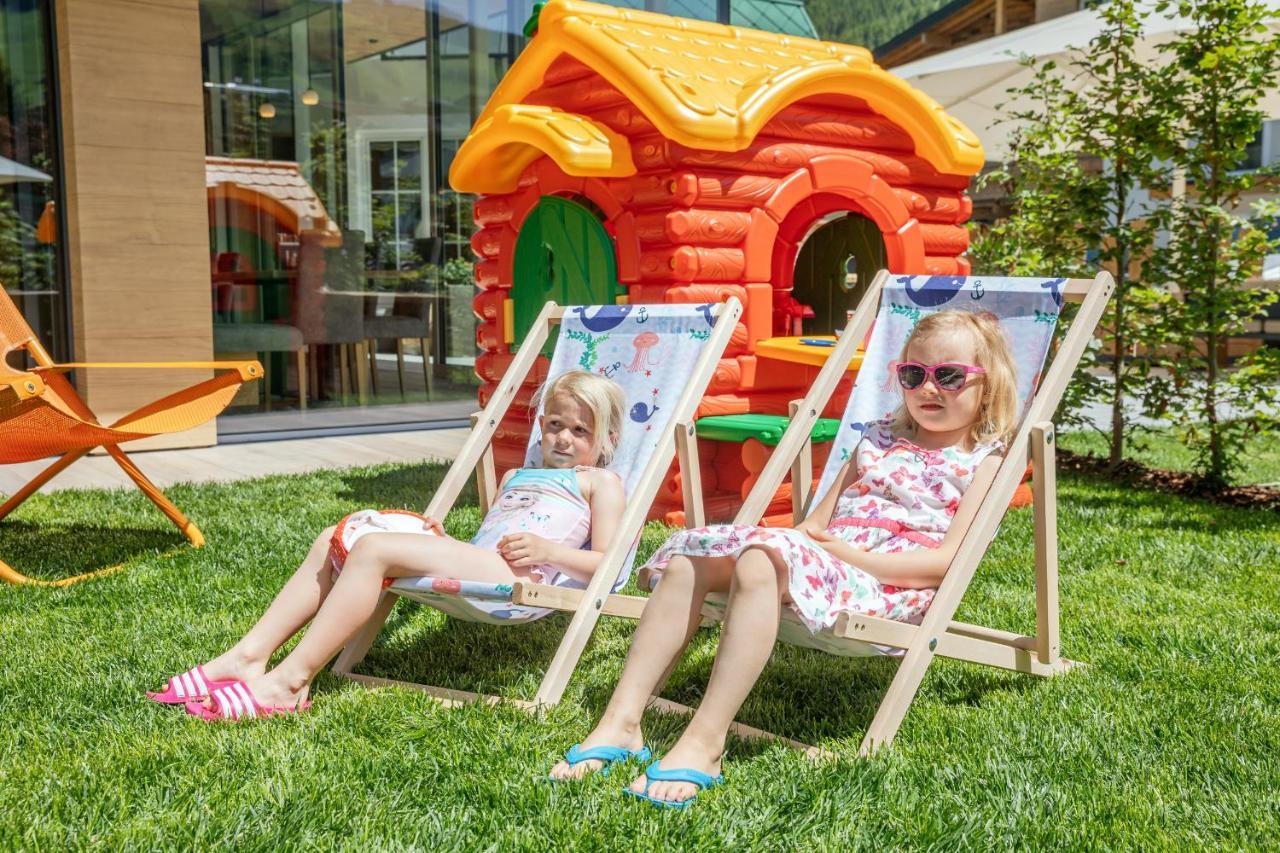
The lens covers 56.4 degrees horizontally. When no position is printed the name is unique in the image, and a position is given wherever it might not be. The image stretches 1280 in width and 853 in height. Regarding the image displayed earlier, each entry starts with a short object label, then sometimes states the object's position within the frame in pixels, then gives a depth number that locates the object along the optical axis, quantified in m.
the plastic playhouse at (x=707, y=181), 5.18
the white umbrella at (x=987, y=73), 8.38
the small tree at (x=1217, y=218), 5.98
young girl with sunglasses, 2.63
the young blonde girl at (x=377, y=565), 3.00
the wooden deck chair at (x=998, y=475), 2.76
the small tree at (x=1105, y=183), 6.44
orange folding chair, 4.37
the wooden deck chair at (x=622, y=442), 3.06
